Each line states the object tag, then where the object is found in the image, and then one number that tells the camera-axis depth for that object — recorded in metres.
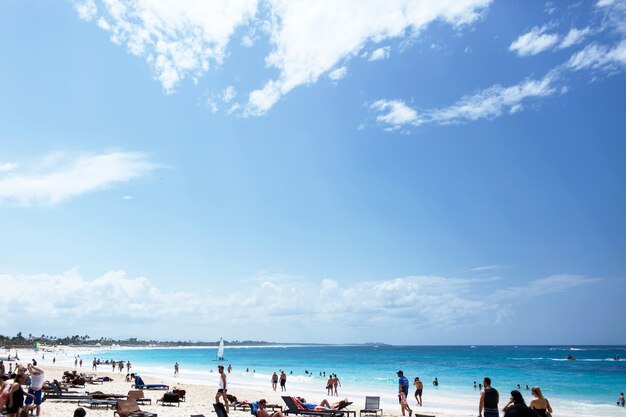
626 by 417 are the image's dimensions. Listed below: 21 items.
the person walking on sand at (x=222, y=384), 14.82
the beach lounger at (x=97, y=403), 16.17
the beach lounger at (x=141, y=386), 22.91
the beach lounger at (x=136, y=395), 16.78
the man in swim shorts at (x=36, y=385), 11.05
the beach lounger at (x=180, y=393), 18.66
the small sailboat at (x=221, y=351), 75.40
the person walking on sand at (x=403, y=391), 17.19
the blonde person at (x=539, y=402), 8.85
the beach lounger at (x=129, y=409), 12.92
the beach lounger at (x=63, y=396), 17.17
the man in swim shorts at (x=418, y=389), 21.77
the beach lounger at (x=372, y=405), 16.83
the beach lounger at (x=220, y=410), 11.88
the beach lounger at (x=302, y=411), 15.07
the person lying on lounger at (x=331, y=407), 15.85
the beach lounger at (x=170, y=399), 17.99
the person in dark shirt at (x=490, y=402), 10.19
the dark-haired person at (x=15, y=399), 8.81
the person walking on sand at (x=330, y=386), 28.09
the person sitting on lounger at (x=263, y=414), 10.62
